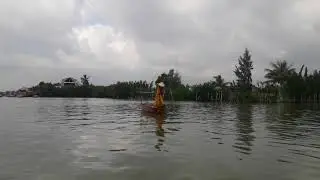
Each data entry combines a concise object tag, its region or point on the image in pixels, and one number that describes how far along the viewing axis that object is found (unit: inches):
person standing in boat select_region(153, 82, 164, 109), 899.5
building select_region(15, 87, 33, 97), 3805.6
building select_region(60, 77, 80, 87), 3770.8
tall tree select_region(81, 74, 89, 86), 3784.4
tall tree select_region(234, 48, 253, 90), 2381.6
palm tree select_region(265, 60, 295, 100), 2140.5
